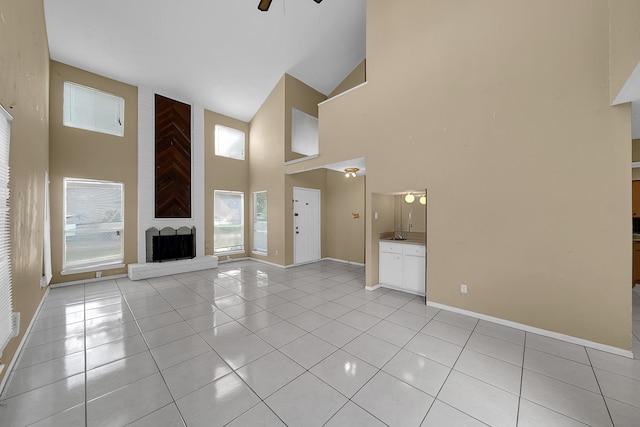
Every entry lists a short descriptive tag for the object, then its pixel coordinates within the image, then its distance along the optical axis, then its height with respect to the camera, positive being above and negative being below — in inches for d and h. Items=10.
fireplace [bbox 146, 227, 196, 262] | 210.1 -28.8
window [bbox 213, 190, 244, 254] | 257.4 -10.3
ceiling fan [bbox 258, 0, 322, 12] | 100.5 +90.4
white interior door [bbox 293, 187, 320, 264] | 244.7 -13.4
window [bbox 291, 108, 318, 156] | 245.3 +87.8
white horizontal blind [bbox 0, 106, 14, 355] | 68.9 -8.5
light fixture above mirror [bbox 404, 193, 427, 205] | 172.6 +11.0
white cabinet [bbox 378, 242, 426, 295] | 152.6 -37.1
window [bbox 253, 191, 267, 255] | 260.7 -11.0
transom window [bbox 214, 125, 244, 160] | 259.4 +81.0
